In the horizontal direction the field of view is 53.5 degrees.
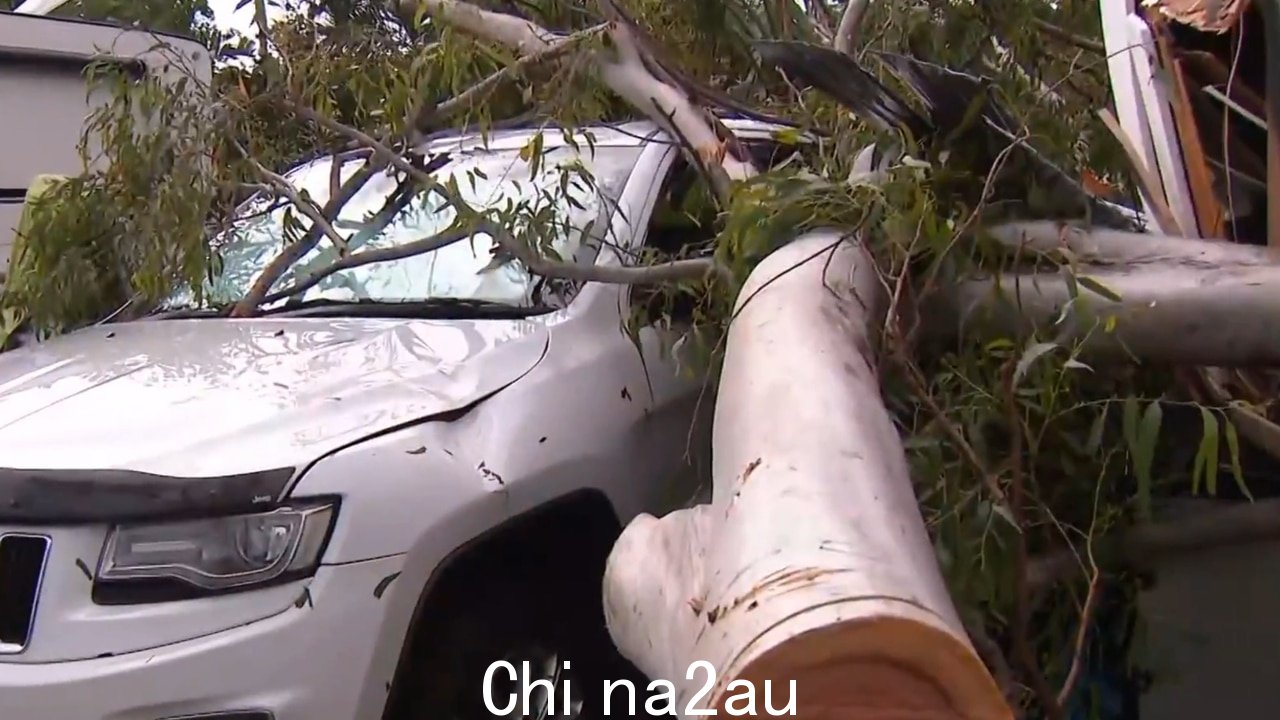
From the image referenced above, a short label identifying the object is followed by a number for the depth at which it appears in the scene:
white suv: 2.35
